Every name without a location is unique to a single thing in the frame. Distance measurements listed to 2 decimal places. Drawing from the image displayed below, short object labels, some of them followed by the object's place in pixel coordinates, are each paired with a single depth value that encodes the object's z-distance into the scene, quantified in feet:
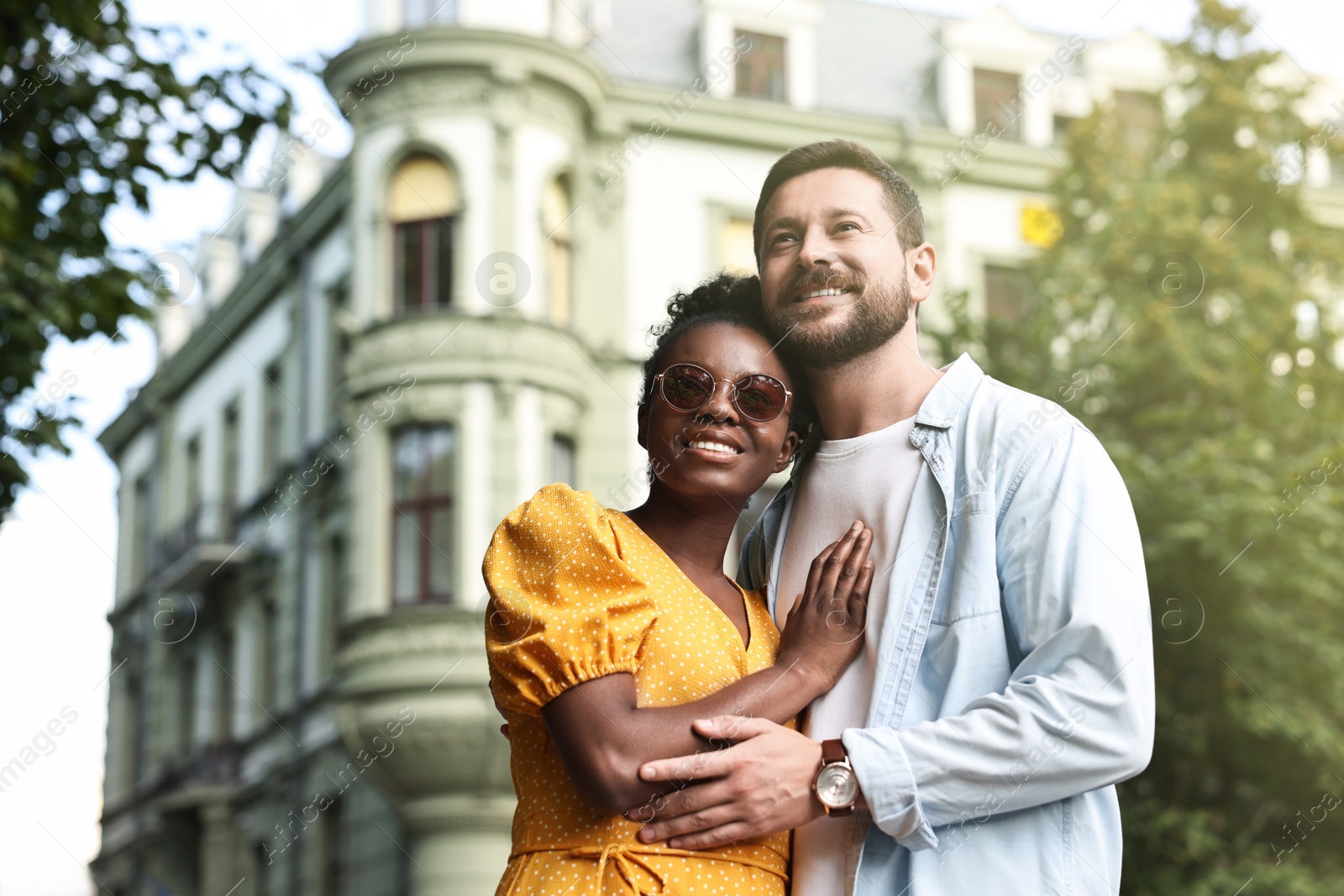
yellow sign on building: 59.57
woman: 9.59
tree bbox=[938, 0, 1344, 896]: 47.11
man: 9.51
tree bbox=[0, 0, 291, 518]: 29.40
